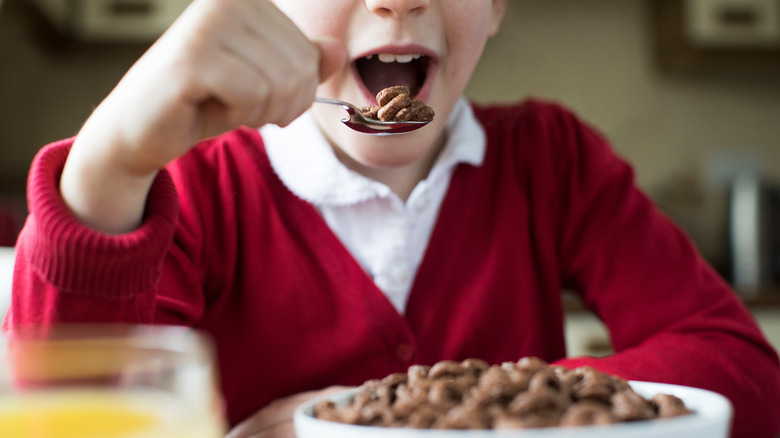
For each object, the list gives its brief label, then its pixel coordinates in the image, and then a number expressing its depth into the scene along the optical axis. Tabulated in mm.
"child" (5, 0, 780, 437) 606
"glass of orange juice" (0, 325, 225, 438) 304
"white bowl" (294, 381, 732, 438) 364
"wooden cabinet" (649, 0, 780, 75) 2715
